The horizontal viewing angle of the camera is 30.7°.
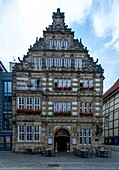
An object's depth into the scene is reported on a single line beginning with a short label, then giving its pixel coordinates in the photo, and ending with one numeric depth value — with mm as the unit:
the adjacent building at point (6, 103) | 29116
